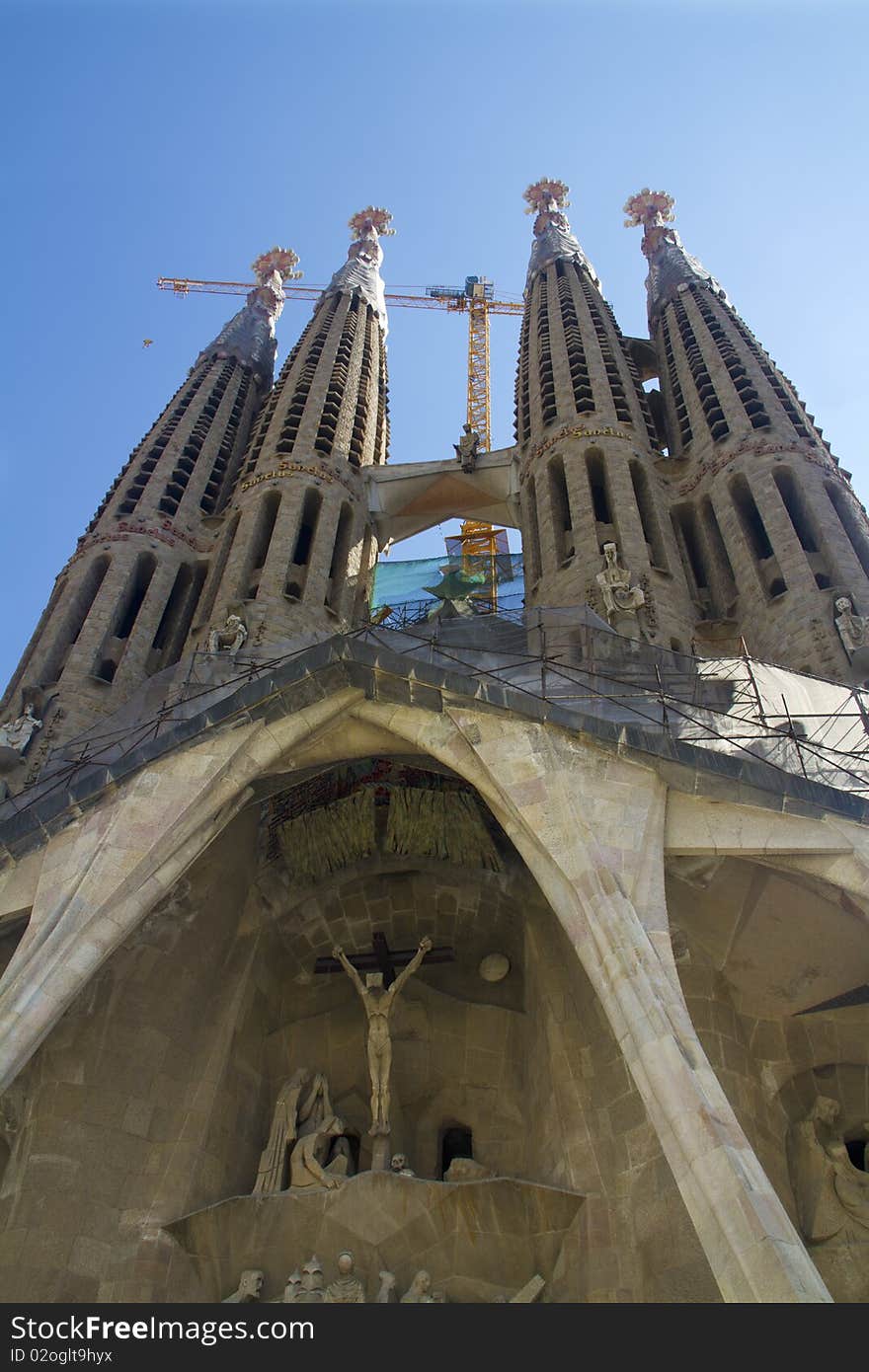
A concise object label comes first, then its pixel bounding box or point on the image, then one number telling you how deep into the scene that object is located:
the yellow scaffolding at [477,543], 32.72
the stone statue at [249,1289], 10.70
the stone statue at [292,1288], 10.44
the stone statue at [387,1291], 10.44
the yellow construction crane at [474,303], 46.53
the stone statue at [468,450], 27.12
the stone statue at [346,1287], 10.38
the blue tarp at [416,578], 31.88
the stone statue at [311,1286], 10.36
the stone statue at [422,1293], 10.45
